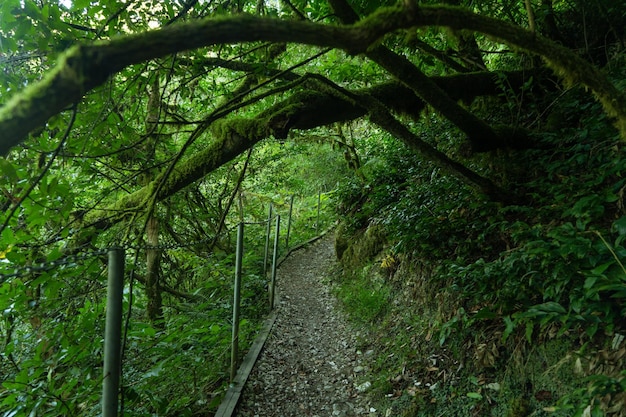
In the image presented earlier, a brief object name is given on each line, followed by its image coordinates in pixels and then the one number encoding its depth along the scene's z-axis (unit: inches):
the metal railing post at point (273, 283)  247.8
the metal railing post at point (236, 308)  152.6
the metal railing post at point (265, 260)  294.2
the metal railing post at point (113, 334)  70.2
